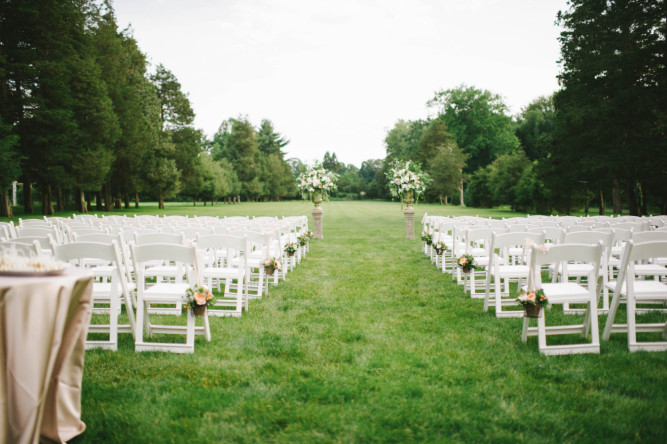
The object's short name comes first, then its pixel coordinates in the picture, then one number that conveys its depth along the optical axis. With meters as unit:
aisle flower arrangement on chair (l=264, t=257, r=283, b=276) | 6.79
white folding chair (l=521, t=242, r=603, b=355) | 4.23
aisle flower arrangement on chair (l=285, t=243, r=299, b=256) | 8.72
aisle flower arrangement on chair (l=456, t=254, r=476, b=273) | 6.62
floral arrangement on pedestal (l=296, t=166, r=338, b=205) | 16.16
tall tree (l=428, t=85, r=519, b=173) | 60.94
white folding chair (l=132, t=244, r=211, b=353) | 4.34
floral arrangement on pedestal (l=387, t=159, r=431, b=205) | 16.42
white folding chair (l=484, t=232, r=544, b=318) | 5.54
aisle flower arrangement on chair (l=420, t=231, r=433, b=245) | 10.91
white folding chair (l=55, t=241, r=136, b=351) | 4.21
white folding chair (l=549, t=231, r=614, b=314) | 5.48
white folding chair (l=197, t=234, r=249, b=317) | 5.51
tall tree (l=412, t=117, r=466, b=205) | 52.38
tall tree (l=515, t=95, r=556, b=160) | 52.75
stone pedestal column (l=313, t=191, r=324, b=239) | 16.39
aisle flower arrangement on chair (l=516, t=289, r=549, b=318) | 4.16
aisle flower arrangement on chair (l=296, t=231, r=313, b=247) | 11.05
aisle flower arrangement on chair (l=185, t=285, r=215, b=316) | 4.23
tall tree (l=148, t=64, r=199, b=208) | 42.31
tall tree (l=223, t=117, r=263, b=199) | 72.69
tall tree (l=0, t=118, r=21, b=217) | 21.14
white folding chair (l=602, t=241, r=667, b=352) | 4.20
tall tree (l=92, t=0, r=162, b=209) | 34.47
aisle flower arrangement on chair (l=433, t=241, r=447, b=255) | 8.68
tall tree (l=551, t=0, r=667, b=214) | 20.97
